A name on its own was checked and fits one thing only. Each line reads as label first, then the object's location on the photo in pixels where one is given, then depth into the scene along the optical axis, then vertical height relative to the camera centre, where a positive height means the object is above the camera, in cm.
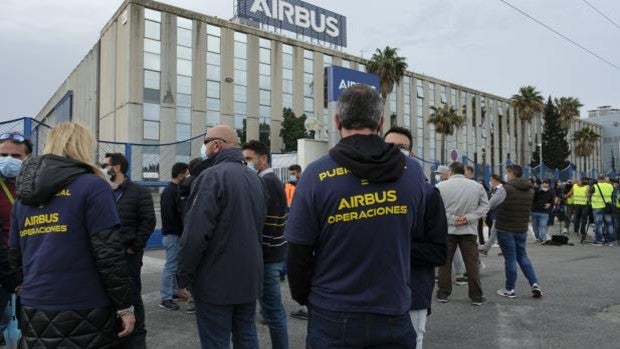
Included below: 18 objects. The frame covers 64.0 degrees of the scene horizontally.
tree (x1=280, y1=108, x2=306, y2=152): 4416 +466
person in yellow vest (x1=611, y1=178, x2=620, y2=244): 1381 -61
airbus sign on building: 4603 +1629
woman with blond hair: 266 -44
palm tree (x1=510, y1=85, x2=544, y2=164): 5606 +933
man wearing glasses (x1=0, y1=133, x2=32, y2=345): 372 +8
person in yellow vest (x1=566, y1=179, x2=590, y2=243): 1481 -59
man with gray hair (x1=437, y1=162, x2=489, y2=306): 660 -51
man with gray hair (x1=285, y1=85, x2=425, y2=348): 220 -25
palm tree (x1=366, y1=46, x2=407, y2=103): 4406 +1036
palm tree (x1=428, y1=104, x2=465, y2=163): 5372 +687
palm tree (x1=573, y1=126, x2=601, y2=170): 7244 +645
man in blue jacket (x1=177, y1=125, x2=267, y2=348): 321 -50
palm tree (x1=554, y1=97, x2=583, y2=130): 6738 +1039
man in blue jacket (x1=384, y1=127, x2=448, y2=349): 311 -44
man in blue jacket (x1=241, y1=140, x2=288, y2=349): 430 -60
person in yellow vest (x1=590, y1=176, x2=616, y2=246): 1395 -80
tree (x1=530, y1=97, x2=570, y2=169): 6738 +606
